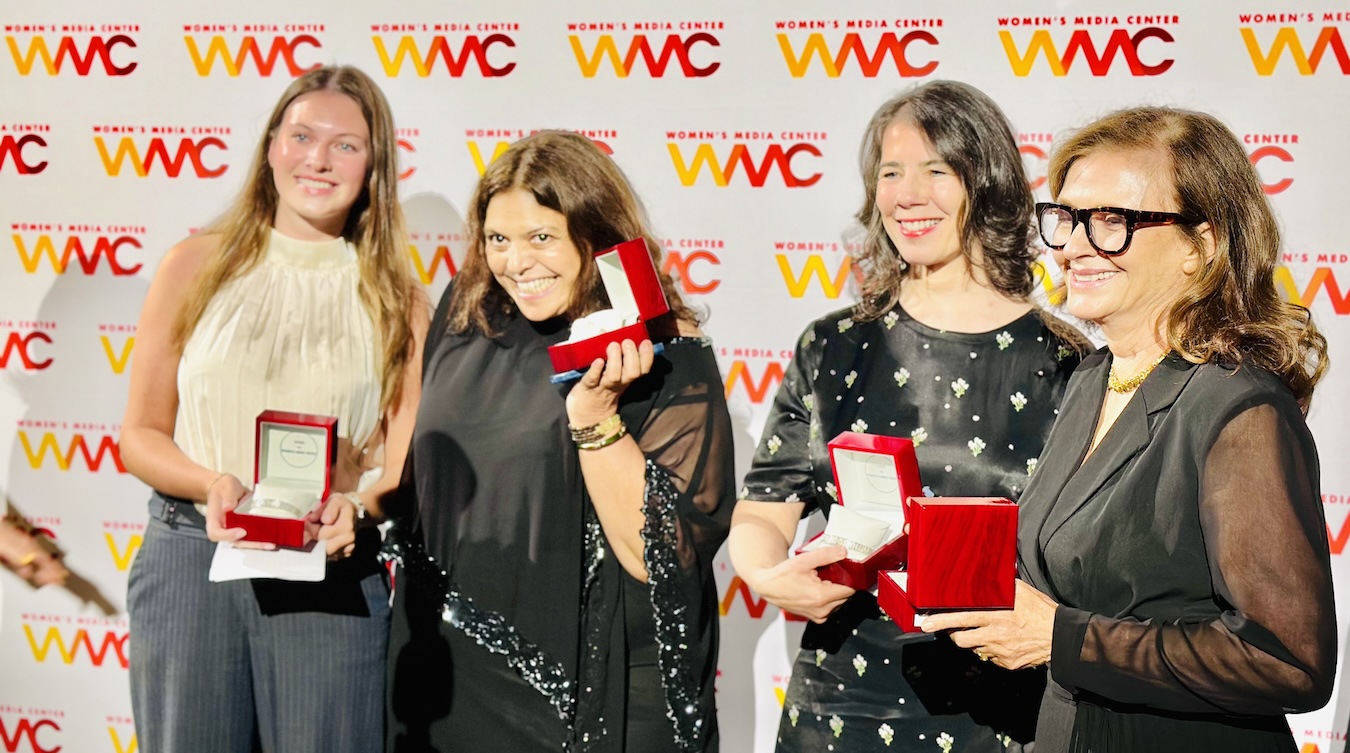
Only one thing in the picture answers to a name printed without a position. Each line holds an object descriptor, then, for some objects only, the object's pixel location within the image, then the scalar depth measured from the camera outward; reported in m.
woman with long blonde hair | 2.73
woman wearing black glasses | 1.60
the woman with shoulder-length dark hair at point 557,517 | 2.57
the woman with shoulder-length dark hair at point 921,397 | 2.32
